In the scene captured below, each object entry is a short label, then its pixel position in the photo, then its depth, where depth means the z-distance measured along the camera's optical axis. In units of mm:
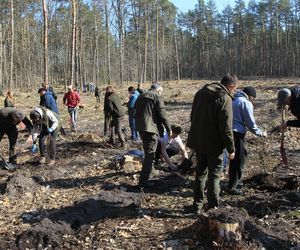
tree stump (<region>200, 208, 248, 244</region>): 3578
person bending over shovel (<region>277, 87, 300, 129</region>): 4701
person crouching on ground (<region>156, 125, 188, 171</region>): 6393
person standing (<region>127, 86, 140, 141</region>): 9872
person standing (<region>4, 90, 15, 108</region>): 11181
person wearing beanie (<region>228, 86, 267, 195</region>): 5108
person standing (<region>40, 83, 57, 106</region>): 9644
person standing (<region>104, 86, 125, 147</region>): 9101
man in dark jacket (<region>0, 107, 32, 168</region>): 6903
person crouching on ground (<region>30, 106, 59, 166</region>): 6957
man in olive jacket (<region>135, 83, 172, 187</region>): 5658
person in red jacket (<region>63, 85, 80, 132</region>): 11726
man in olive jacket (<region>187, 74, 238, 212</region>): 4202
